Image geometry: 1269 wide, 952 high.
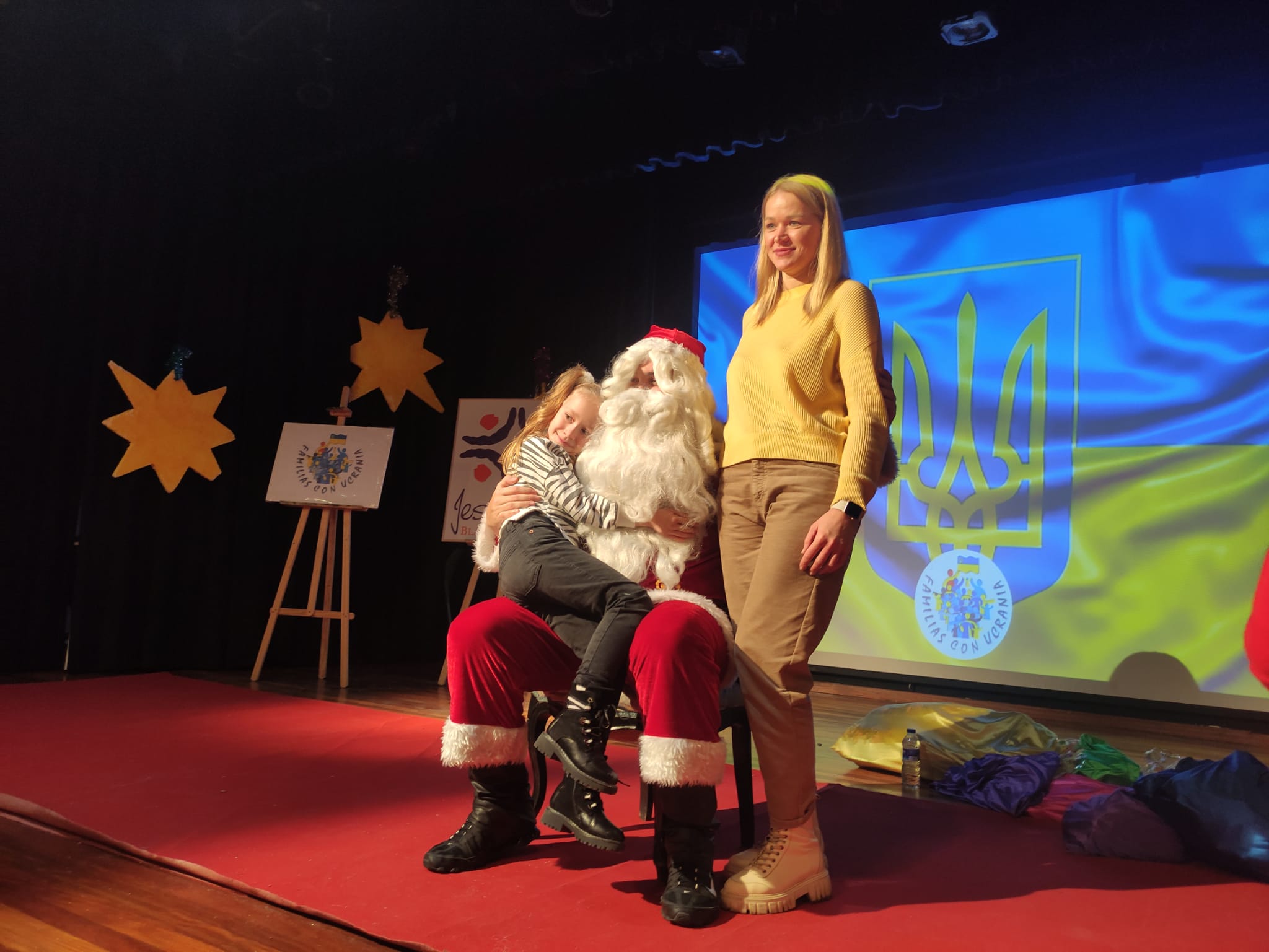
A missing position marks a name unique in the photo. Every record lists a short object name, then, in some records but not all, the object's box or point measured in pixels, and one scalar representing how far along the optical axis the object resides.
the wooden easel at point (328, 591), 4.47
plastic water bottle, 2.87
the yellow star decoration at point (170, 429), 4.53
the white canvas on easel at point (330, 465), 4.61
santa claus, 1.71
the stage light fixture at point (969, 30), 3.80
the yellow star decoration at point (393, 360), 5.41
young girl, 1.76
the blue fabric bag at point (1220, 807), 2.01
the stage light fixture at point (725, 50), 4.00
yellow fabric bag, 2.94
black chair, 1.97
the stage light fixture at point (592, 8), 3.87
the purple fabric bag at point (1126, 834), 2.14
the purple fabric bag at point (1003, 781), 2.55
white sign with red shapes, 4.95
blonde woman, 1.78
